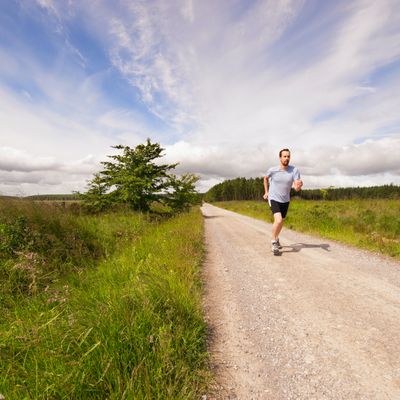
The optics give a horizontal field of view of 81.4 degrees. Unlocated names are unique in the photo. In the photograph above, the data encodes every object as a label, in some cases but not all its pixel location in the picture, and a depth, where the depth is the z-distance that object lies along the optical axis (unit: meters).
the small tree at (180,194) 14.56
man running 5.75
